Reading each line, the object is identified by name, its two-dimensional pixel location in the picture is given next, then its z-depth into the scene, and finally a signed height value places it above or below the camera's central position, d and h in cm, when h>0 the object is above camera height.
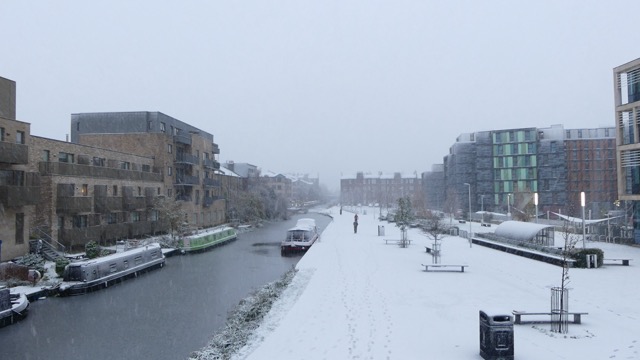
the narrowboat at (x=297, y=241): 3809 -306
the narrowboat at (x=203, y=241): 3888 -323
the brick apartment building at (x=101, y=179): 2839 +194
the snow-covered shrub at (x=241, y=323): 1210 -356
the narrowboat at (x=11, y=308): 1677 -362
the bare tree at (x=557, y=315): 1248 -297
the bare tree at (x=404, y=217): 3656 -122
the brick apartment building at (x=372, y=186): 18300 +569
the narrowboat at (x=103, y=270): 2241 -338
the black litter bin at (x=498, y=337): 1026 -283
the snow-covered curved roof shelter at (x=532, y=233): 3291 -221
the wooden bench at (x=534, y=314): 1302 -307
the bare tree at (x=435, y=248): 2579 -275
